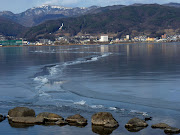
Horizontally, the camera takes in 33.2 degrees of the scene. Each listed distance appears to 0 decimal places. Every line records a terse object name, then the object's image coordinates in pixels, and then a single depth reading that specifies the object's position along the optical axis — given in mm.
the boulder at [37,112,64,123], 15843
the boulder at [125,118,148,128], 14438
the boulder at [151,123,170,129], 13981
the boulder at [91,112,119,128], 14691
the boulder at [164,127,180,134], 13442
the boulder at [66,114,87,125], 15273
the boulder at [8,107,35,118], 16234
